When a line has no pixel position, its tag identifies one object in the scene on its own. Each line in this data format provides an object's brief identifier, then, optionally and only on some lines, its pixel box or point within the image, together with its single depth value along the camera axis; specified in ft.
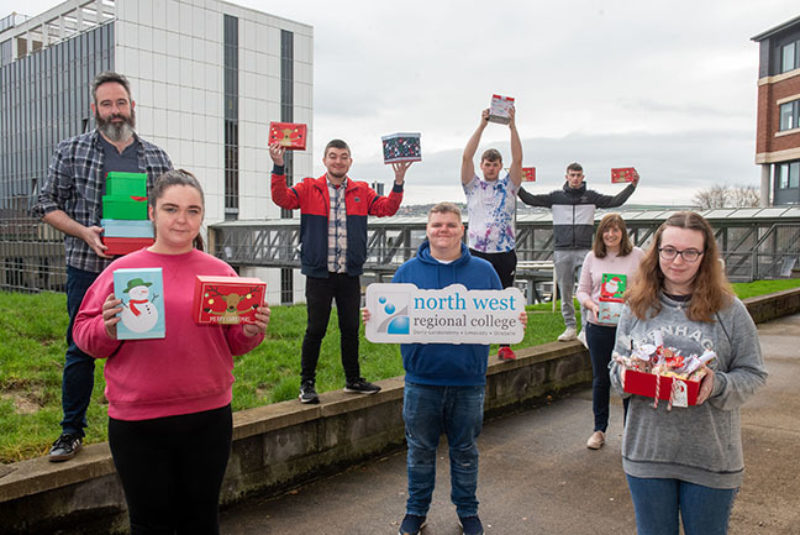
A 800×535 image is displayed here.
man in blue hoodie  12.45
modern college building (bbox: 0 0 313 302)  155.74
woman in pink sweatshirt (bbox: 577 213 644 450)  17.12
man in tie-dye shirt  20.74
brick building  131.64
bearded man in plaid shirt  12.32
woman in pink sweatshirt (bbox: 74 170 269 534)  8.63
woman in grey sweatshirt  8.70
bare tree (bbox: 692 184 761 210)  196.65
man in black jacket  24.81
